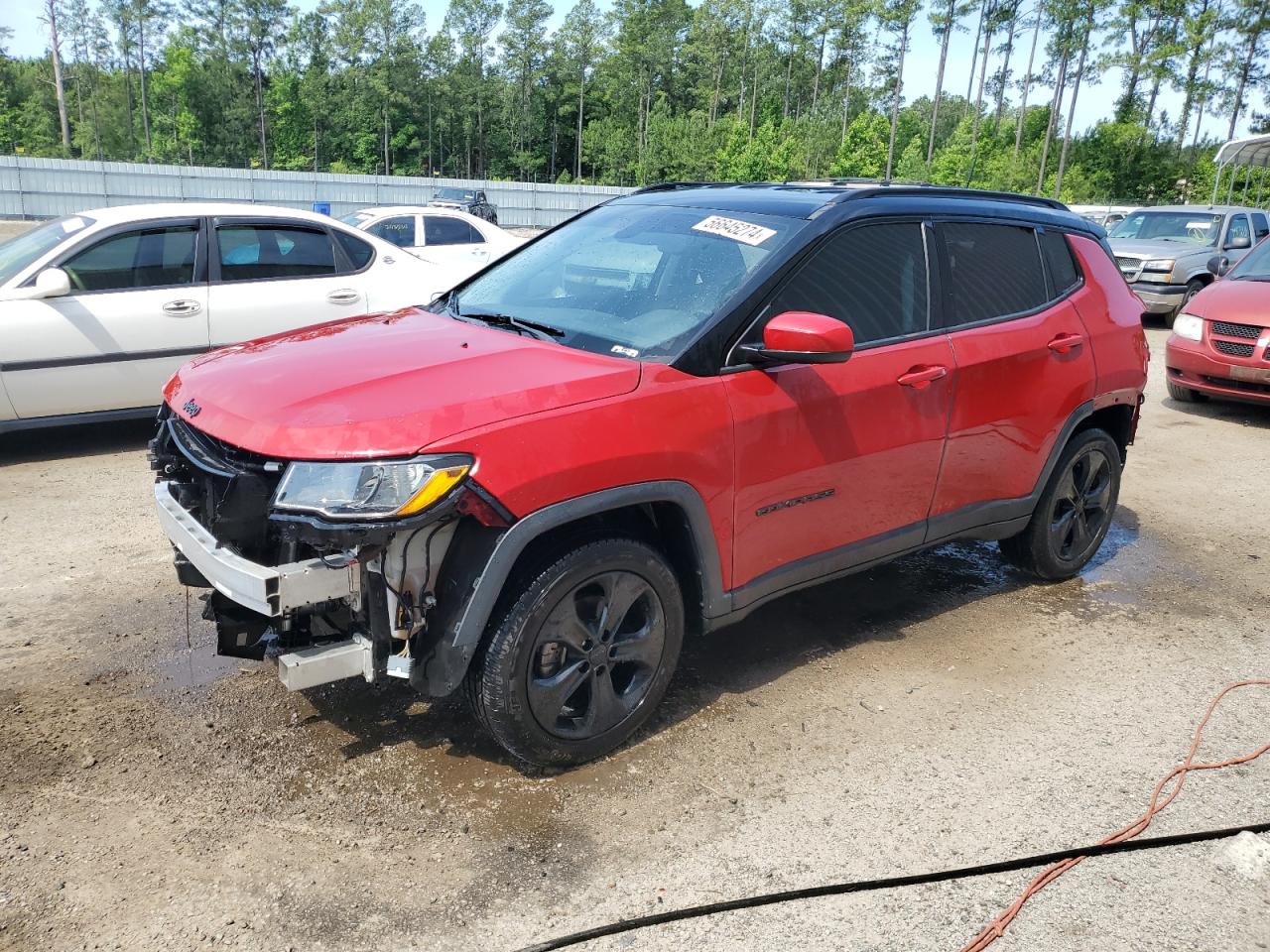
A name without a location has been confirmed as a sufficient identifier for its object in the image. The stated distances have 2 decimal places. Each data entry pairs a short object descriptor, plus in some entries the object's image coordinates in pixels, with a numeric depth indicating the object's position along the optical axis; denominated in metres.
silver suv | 15.02
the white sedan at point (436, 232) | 12.38
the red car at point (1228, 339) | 8.77
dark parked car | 27.90
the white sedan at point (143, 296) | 6.21
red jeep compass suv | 2.82
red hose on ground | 2.63
